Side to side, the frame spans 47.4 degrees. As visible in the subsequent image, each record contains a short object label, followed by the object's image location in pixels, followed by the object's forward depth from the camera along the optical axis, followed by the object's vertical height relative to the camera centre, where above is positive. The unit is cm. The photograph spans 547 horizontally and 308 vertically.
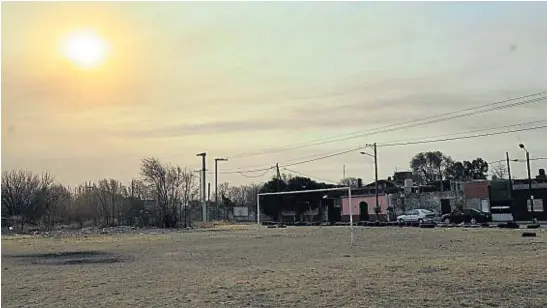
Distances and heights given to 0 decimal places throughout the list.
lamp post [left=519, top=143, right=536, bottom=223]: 5257 +248
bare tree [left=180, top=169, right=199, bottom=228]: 6047 +333
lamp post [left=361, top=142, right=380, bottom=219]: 6334 +560
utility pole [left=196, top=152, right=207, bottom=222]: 6888 +417
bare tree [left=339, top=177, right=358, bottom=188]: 8996 +644
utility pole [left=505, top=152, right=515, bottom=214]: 5926 +262
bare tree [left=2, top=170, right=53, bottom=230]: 5697 +316
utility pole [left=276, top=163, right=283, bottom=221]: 7644 +513
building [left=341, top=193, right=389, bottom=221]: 7020 +201
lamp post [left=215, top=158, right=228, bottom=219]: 7944 +525
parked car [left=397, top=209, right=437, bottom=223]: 5297 +51
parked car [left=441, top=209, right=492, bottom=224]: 4941 +32
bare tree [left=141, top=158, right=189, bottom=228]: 5938 +417
